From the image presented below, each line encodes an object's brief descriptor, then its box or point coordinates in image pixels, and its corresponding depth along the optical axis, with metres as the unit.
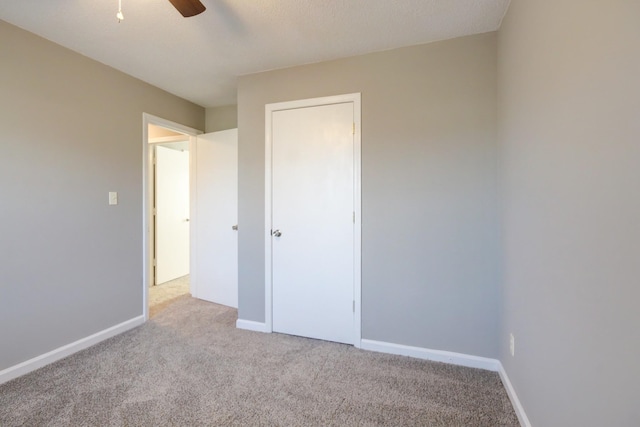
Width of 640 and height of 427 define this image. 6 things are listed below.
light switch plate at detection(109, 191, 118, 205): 2.68
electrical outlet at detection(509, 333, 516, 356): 1.75
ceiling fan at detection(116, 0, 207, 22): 1.39
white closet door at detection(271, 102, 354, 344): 2.49
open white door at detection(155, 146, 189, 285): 4.28
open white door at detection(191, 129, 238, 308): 3.44
